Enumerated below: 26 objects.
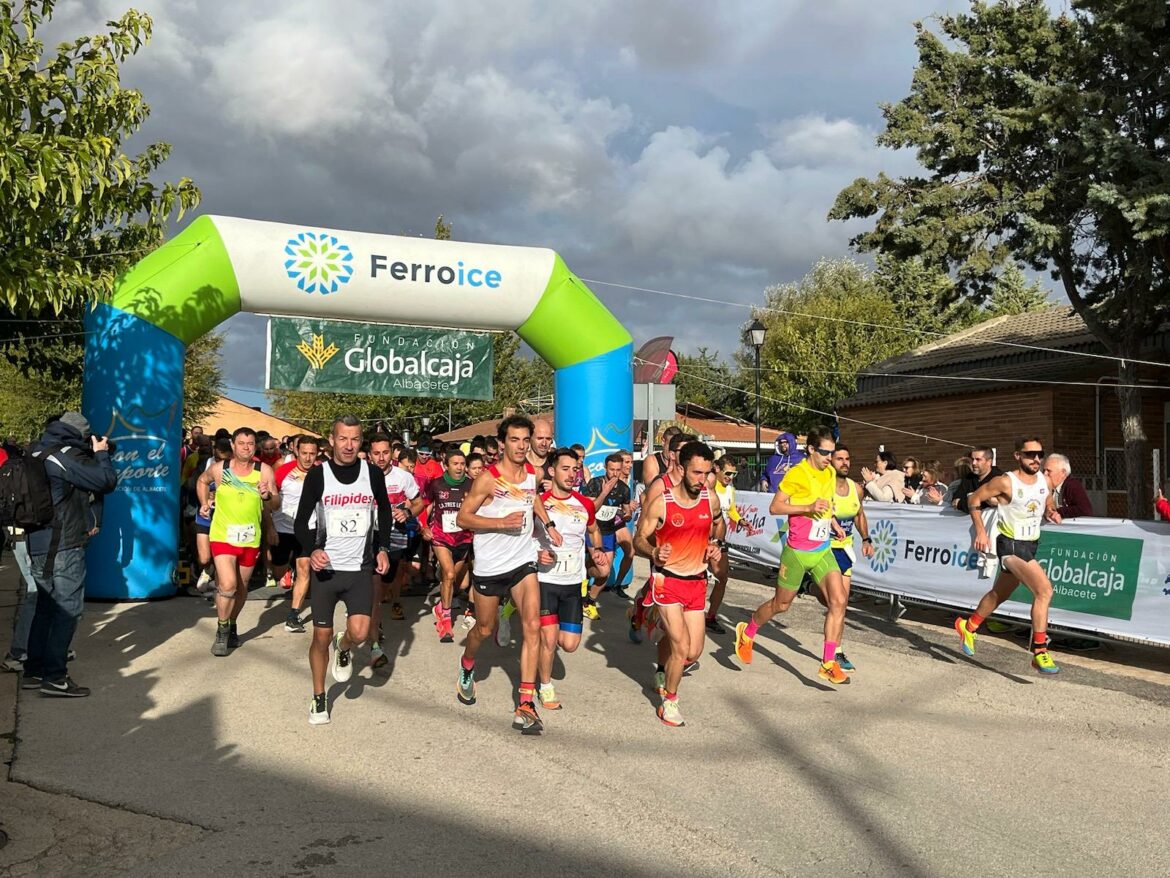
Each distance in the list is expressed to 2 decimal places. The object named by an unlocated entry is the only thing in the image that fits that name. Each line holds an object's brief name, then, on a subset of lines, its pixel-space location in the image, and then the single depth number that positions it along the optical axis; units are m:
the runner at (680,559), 6.26
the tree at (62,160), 6.26
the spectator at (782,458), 13.30
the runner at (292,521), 9.09
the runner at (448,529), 9.22
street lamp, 19.11
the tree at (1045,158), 15.95
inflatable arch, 10.69
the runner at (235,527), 8.14
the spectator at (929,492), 12.96
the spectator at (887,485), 13.00
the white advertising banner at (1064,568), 8.07
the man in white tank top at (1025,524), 7.83
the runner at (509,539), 6.36
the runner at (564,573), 6.54
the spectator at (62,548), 6.72
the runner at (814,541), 7.48
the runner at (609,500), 9.89
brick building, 20.45
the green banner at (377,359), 12.30
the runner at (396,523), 8.05
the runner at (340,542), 6.17
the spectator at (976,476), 8.89
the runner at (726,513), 9.25
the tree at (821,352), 38.53
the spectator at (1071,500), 9.27
